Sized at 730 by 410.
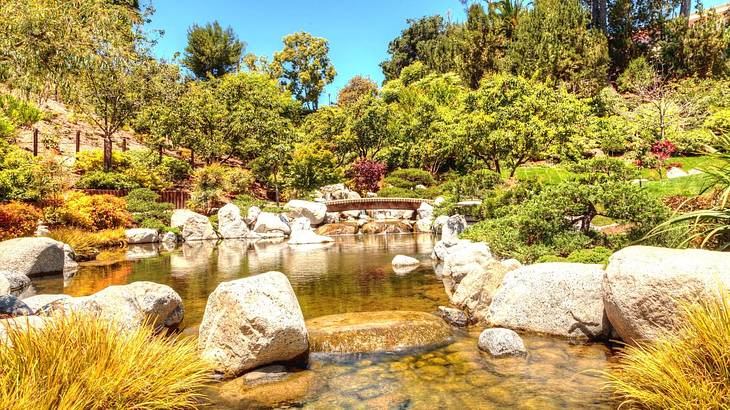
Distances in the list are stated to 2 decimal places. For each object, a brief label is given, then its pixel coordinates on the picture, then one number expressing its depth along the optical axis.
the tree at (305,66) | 59.28
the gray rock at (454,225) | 18.39
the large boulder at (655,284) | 5.29
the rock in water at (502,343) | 6.81
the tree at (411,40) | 64.44
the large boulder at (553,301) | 7.42
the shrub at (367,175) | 38.34
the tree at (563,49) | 39.34
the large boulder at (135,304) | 6.62
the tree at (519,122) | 22.97
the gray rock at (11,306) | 7.23
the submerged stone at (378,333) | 7.41
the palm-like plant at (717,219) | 6.91
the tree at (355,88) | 62.53
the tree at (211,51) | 59.00
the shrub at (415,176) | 37.72
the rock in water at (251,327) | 6.16
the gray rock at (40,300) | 8.02
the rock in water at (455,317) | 8.55
